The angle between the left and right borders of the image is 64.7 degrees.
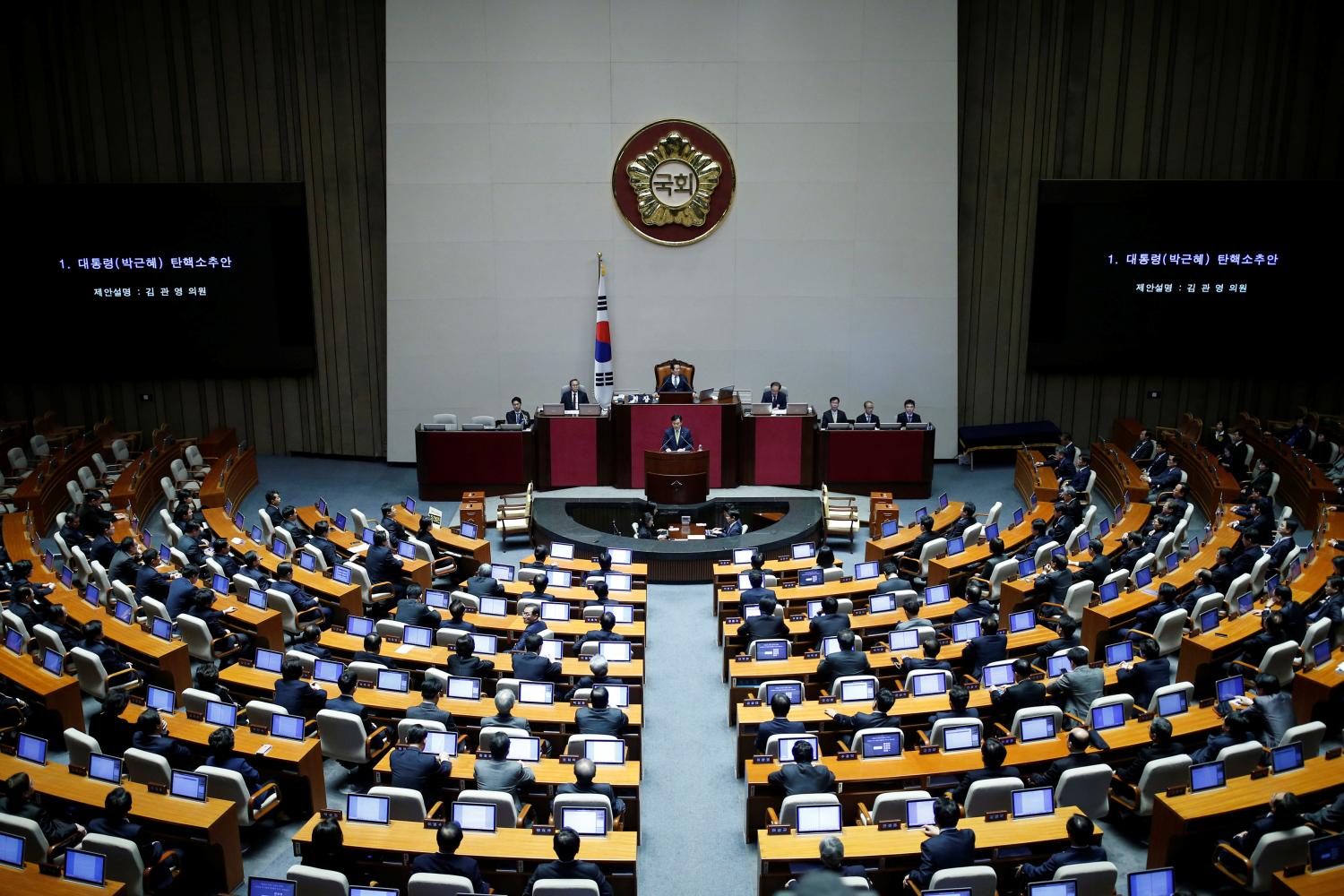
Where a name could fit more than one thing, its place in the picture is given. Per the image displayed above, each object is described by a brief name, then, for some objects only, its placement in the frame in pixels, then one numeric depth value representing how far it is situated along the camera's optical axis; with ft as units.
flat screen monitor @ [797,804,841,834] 22.26
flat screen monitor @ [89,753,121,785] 23.95
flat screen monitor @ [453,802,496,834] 22.47
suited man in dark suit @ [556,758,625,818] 22.89
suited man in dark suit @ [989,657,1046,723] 27.76
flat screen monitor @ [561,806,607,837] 22.62
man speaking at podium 50.24
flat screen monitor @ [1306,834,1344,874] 20.35
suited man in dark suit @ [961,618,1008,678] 31.19
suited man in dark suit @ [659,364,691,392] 55.88
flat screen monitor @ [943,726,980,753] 25.88
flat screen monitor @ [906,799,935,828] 22.59
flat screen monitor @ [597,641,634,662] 32.22
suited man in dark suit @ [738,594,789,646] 33.35
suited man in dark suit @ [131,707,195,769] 24.44
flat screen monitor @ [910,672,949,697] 29.17
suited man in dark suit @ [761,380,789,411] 56.39
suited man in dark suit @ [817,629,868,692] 29.89
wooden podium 49.19
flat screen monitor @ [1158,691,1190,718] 27.12
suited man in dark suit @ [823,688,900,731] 26.25
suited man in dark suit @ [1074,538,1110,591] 36.73
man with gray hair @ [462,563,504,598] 36.24
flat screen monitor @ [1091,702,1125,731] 26.50
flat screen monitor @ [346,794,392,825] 22.70
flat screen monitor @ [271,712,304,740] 26.66
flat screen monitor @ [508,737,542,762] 25.59
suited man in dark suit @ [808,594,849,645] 33.24
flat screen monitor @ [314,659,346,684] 30.09
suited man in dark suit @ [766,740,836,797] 23.91
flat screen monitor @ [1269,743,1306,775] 23.90
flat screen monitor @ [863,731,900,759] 25.50
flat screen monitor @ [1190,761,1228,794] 23.54
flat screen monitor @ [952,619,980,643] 32.68
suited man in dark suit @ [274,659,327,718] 27.86
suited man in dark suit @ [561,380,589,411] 55.01
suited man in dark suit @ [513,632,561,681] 30.17
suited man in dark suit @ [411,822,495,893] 20.33
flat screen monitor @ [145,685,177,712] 27.71
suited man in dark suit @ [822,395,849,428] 54.77
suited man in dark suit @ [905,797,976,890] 20.89
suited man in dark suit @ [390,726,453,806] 24.36
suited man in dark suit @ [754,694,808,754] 26.43
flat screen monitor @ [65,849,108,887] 20.36
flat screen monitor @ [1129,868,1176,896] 19.13
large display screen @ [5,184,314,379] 58.34
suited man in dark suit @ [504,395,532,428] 54.90
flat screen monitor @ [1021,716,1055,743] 26.22
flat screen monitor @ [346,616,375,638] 33.76
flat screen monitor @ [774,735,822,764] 25.62
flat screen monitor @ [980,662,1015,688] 29.25
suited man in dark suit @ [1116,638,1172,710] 28.58
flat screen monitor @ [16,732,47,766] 24.77
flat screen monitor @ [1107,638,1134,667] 30.40
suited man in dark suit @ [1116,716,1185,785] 24.32
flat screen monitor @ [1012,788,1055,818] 22.63
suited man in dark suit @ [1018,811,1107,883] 20.21
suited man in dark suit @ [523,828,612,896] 20.07
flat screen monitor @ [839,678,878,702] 28.86
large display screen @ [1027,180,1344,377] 58.13
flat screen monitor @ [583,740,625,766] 25.70
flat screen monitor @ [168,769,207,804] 23.30
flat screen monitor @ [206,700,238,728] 26.96
